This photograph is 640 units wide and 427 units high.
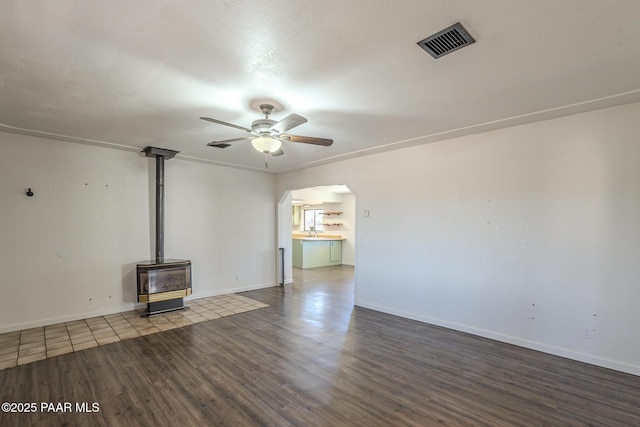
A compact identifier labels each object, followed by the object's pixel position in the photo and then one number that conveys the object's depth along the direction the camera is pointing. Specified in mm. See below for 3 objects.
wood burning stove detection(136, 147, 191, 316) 4489
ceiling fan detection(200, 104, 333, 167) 2877
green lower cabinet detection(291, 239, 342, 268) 9031
